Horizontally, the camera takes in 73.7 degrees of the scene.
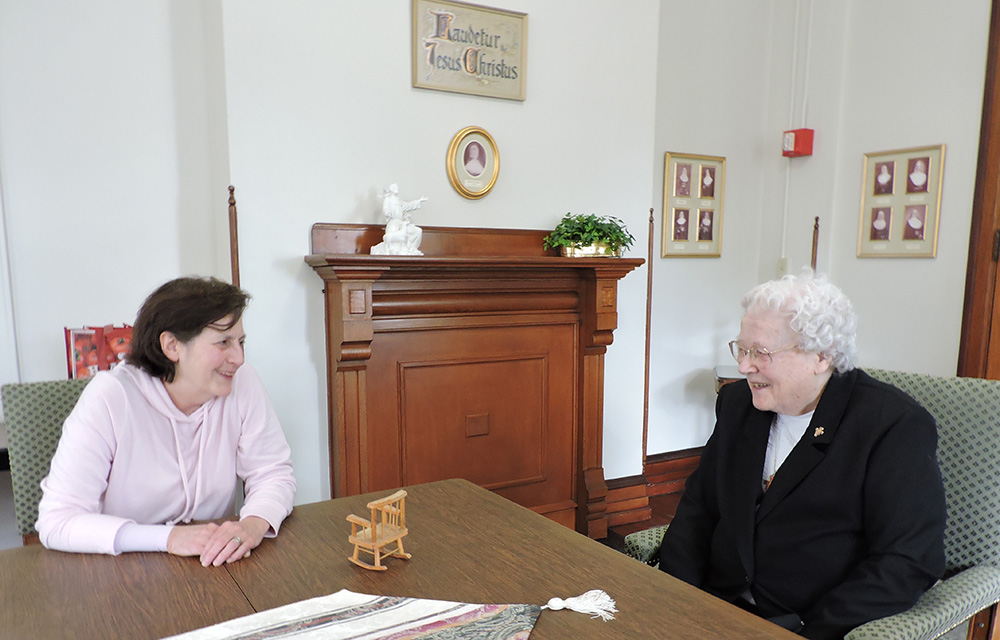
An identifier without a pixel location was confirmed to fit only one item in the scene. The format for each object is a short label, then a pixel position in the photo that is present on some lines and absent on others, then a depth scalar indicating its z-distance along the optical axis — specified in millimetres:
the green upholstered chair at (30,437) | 1485
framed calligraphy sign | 2703
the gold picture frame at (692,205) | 3820
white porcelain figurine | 2537
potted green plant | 2949
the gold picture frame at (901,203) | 3287
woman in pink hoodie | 1345
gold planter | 2961
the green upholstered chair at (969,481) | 1339
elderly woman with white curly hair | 1299
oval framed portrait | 2799
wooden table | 974
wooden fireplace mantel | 2586
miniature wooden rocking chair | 1141
